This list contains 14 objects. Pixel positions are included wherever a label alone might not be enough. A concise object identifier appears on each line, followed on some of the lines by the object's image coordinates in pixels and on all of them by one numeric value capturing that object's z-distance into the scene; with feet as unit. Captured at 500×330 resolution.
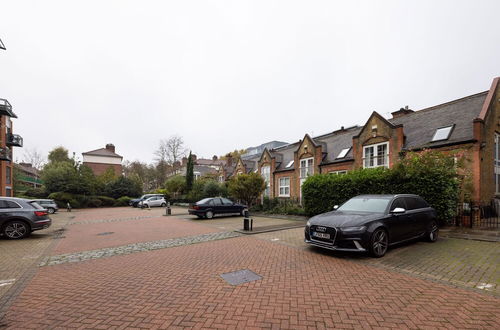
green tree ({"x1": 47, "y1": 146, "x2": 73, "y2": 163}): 181.83
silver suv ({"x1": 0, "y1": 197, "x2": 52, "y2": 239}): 30.12
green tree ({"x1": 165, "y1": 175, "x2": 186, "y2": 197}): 118.42
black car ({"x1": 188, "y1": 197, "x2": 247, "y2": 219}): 50.60
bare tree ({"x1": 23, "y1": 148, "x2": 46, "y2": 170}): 169.97
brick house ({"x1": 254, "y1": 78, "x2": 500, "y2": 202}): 43.19
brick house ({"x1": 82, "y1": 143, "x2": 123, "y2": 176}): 183.21
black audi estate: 19.89
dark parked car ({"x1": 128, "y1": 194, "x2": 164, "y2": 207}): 99.18
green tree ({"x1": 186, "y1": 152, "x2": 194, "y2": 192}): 117.08
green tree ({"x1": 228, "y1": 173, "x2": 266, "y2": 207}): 64.13
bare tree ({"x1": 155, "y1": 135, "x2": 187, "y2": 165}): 154.40
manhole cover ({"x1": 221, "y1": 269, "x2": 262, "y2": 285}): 15.55
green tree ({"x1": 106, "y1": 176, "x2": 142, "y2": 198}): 116.93
